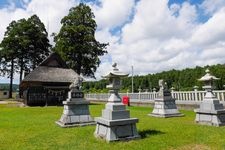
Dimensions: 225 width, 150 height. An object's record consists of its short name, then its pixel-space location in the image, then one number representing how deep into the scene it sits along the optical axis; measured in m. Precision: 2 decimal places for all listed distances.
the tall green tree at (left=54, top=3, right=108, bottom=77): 23.69
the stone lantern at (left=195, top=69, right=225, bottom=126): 6.55
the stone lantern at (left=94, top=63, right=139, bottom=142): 4.98
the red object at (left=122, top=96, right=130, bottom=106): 15.86
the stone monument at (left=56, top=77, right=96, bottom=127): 7.24
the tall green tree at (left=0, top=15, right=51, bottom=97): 27.89
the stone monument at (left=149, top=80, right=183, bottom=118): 9.09
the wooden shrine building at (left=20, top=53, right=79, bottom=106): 17.85
